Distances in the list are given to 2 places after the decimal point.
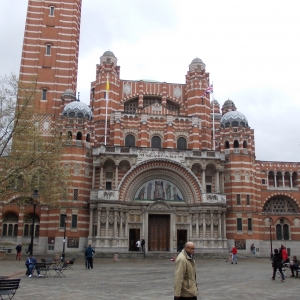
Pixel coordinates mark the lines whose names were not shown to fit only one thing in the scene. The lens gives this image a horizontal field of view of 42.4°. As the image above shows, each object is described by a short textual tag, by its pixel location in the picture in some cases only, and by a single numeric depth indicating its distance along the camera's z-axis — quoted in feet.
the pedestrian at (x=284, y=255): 80.58
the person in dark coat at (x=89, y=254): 85.20
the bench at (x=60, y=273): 70.50
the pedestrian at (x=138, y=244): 141.47
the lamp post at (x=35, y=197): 83.10
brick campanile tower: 174.29
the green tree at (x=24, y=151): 79.66
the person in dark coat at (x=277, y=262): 64.95
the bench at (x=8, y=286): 40.15
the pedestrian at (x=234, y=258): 111.24
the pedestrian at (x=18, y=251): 110.42
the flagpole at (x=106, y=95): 161.93
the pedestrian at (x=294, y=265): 71.80
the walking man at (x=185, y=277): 25.90
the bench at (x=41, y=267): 68.64
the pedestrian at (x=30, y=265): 69.82
